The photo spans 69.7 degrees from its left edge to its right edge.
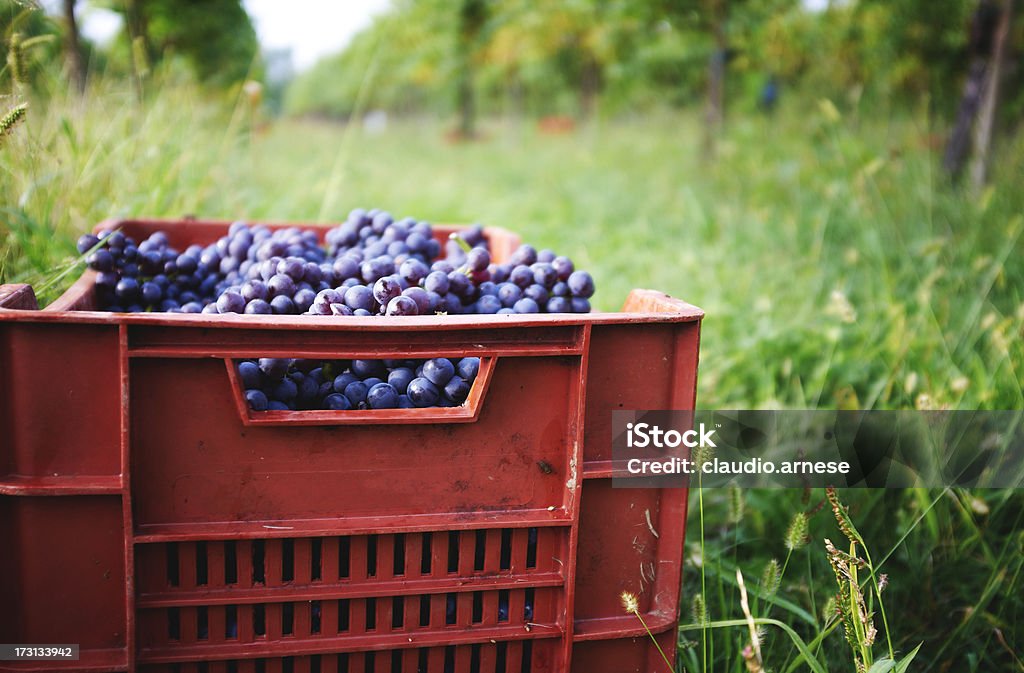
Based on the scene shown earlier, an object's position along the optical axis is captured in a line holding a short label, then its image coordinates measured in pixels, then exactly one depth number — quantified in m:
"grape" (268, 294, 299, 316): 1.26
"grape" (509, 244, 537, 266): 1.50
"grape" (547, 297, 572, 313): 1.39
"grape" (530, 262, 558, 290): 1.41
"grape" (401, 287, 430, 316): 1.20
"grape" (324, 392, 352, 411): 1.14
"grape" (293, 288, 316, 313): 1.28
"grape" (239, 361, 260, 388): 1.13
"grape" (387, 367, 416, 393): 1.16
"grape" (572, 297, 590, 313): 1.42
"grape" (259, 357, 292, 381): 1.12
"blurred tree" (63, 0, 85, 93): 3.73
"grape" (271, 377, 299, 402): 1.14
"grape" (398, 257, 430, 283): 1.34
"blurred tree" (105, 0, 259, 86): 7.74
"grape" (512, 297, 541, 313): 1.34
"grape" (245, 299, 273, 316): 1.22
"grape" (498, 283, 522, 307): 1.38
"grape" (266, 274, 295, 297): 1.28
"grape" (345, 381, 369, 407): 1.15
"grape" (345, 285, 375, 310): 1.23
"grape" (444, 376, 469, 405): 1.15
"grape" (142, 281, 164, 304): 1.49
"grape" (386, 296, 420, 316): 1.16
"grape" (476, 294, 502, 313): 1.35
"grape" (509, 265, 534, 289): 1.41
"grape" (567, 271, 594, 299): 1.40
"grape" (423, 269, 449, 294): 1.30
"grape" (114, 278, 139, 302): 1.47
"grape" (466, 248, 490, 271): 1.41
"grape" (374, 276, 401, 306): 1.23
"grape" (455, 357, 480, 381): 1.17
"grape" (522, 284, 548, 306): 1.39
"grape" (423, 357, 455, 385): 1.14
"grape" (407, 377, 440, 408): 1.14
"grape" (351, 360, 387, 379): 1.17
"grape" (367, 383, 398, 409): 1.12
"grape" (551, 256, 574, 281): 1.41
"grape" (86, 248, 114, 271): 1.47
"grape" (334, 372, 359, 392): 1.17
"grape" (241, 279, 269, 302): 1.28
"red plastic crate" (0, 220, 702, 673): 0.95
